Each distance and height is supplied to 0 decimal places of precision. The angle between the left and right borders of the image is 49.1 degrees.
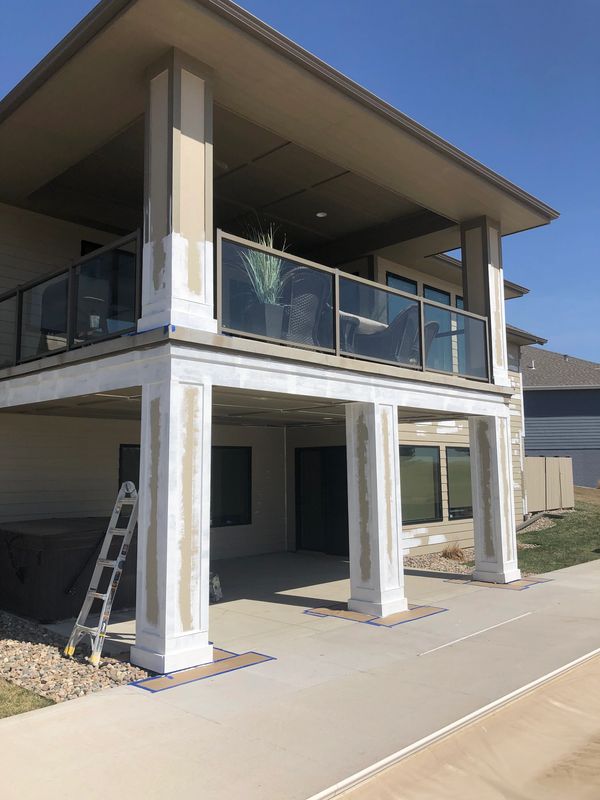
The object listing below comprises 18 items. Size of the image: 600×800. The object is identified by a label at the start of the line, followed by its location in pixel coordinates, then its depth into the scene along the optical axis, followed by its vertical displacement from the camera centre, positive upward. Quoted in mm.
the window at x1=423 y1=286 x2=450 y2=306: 14414 +3910
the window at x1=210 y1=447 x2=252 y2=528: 12391 -274
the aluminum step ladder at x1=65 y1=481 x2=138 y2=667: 6082 -1122
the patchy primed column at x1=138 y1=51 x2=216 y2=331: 6242 +2662
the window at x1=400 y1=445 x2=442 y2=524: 13344 -279
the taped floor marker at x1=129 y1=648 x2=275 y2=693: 5473 -1753
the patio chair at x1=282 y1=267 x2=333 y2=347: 7305 +1896
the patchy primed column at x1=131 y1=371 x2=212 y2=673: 5816 -517
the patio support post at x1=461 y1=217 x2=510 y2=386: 10695 +3101
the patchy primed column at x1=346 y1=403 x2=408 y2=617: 8109 -492
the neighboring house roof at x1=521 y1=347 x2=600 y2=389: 33656 +5213
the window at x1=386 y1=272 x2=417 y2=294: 13094 +3809
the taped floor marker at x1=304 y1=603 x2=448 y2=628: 7746 -1760
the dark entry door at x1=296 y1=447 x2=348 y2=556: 12945 -575
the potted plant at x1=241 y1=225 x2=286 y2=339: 6910 +1957
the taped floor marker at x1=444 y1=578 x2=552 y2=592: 9961 -1769
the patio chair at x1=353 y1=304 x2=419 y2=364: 8342 +1710
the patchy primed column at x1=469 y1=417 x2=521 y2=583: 10312 -506
